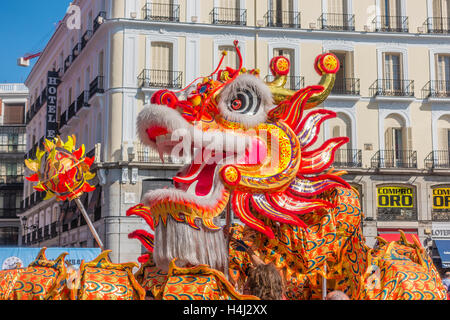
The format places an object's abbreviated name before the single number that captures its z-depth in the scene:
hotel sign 35.97
